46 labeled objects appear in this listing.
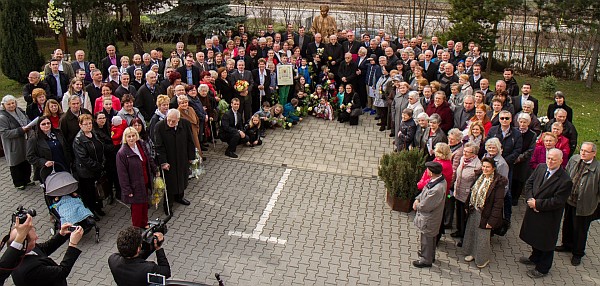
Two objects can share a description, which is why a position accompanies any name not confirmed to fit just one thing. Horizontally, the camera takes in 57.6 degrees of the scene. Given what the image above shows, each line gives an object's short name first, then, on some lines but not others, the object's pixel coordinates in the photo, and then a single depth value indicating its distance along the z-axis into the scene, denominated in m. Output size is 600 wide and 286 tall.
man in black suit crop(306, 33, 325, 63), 14.49
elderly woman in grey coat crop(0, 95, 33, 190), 9.08
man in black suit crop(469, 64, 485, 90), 11.57
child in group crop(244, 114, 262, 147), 11.63
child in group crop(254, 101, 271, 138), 12.38
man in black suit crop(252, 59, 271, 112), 12.74
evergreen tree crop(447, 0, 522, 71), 16.91
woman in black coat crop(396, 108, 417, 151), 9.87
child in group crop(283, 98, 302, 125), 13.20
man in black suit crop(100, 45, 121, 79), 12.32
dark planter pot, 9.00
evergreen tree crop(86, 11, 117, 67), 16.17
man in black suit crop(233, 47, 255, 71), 13.24
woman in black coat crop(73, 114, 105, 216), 8.07
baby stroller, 7.79
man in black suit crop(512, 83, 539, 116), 10.47
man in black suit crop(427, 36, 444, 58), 14.15
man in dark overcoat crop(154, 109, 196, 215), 8.47
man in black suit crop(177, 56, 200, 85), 11.78
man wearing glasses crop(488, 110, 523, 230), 8.45
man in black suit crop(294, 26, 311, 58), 15.06
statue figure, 16.01
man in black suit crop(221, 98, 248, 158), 11.20
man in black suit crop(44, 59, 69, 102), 11.26
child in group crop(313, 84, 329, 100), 13.53
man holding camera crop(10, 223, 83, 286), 4.84
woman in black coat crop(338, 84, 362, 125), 13.12
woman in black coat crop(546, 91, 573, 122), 9.84
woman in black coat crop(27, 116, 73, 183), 8.15
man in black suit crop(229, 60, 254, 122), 12.03
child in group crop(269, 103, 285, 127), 12.74
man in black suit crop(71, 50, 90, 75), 11.93
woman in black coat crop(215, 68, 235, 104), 11.84
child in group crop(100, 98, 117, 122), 8.98
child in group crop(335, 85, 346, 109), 13.38
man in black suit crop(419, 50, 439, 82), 12.77
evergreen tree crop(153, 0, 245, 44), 17.16
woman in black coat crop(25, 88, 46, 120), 9.37
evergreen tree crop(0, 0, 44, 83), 15.74
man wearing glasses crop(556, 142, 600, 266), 7.33
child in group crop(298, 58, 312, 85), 13.70
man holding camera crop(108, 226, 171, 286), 4.90
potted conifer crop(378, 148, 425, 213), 8.73
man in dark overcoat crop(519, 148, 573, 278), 6.92
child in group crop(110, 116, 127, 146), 8.61
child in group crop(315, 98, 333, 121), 13.46
